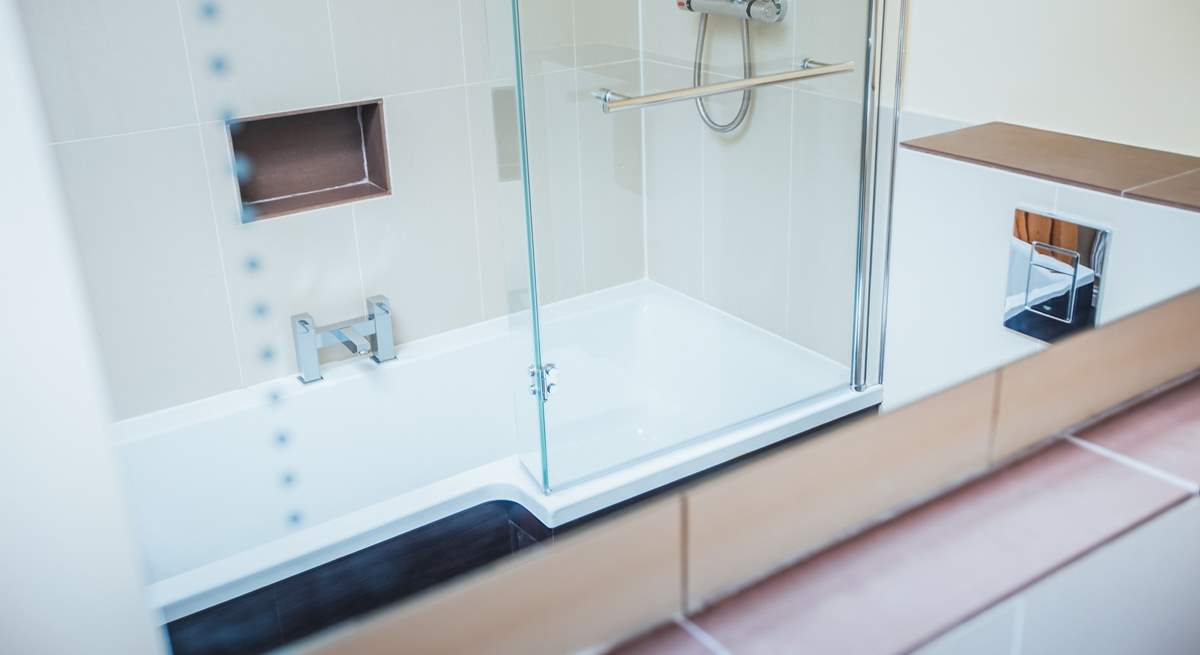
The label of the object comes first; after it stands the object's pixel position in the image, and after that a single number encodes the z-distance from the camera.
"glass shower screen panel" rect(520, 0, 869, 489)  1.72
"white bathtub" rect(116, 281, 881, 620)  1.05
